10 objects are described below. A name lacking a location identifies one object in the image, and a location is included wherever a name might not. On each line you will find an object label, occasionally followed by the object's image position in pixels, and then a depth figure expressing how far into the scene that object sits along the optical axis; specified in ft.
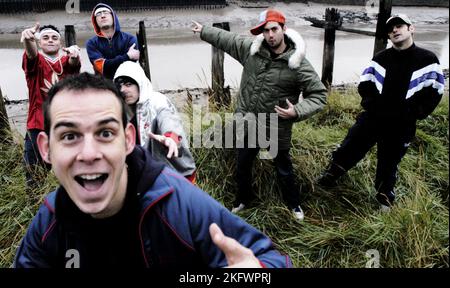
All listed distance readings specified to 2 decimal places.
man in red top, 11.05
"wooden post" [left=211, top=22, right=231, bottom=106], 16.12
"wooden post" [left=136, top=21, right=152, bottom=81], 16.97
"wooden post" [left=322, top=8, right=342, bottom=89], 18.66
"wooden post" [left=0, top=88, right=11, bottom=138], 14.51
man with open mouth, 4.81
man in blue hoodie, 12.03
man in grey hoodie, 8.67
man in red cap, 10.16
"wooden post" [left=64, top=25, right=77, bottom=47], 16.21
